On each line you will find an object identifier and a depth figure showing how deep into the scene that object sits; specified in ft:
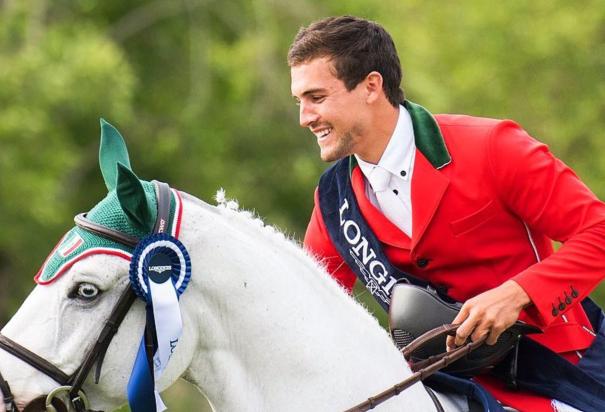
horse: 29.14
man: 32.91
